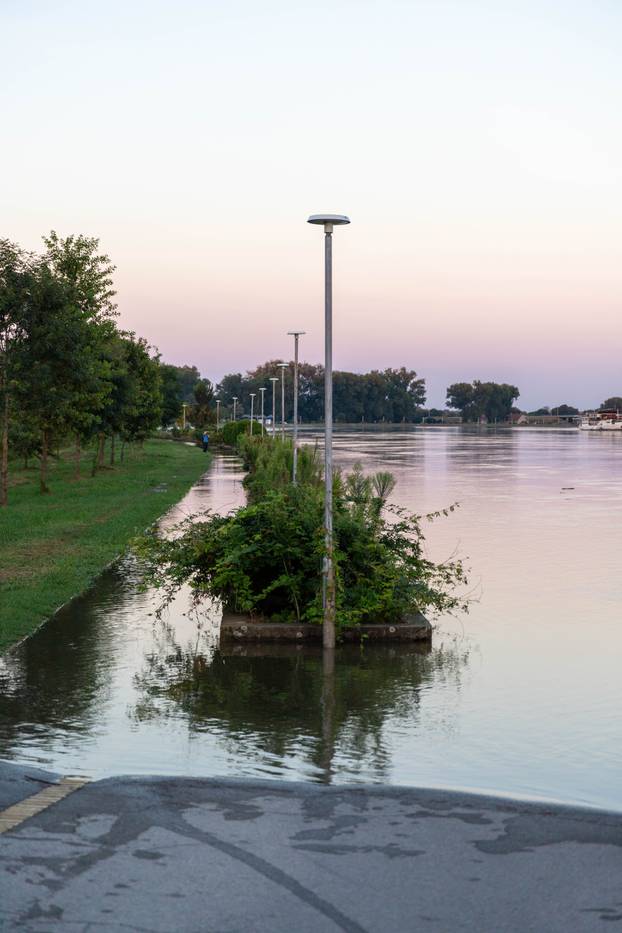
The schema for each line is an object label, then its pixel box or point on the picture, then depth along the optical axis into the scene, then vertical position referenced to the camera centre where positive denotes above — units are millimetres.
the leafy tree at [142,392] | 49031 +1755
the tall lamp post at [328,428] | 12283 +56
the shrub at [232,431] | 79250 +101
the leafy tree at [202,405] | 115438 +2784
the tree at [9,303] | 27641 +3106
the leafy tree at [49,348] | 28188 +2090
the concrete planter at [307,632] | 12562 -2187
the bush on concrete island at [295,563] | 12766 -1503
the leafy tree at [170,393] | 84131 +3079
